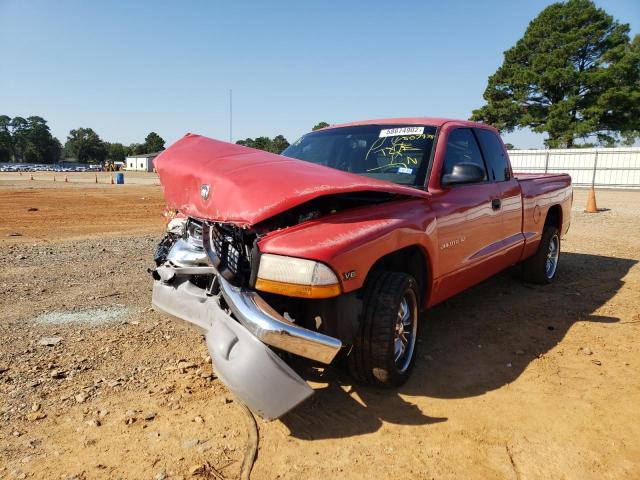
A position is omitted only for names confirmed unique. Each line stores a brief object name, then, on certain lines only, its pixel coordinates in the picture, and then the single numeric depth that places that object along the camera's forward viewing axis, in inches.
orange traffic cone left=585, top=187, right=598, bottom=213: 521.8
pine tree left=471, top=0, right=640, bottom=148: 1302.9
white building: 3452.3
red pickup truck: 92.1
